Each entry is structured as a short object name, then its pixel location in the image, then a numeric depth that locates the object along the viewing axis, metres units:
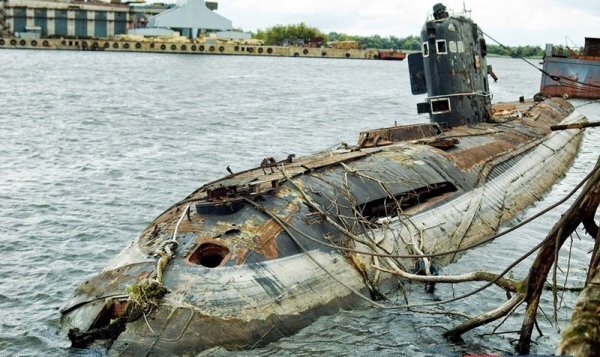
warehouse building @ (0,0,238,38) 130.25
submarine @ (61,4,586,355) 11.62
